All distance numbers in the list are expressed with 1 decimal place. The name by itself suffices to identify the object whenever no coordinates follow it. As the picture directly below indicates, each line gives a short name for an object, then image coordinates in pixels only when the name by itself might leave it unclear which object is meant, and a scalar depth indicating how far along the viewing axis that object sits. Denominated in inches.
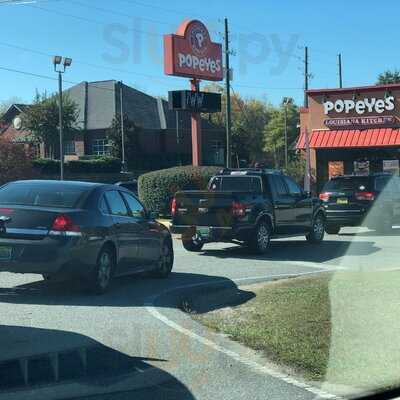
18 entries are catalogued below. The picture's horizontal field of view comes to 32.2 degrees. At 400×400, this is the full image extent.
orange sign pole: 1166.3
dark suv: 766.5
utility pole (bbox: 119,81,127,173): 2106.3
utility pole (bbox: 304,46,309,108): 2423.5
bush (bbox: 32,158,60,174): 1725.9
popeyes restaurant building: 1248.2
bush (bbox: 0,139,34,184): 1266.0
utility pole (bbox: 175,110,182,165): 2393.7
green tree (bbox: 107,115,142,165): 2190.0
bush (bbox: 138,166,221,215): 955.3
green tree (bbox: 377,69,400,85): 2888.8
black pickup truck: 558.3
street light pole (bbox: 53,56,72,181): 1364.8
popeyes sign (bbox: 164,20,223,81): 1136.2
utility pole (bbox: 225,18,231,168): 1552.7
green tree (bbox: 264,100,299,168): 3321.9
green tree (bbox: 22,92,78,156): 2217.0
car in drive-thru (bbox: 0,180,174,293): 350.0
